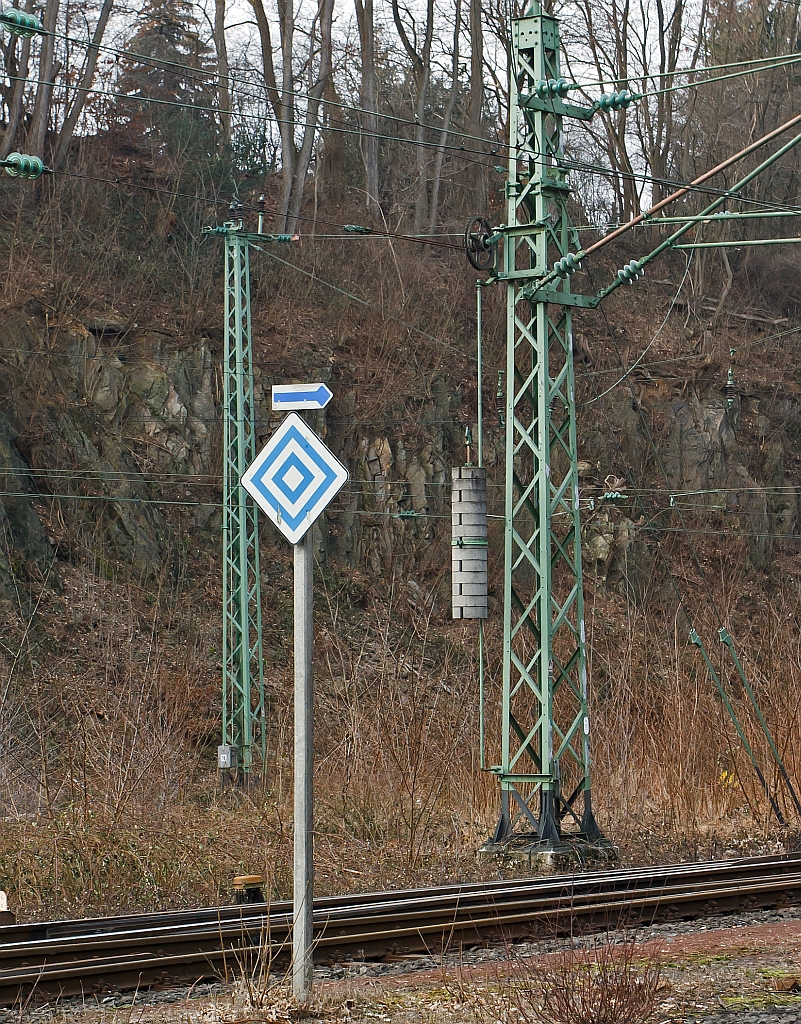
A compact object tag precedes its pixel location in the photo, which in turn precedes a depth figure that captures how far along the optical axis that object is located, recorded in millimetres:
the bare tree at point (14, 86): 68562
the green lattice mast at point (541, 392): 28469
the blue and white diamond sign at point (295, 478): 14727
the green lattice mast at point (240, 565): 46875
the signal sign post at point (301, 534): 14773
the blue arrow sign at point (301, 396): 14719
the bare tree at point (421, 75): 83375
